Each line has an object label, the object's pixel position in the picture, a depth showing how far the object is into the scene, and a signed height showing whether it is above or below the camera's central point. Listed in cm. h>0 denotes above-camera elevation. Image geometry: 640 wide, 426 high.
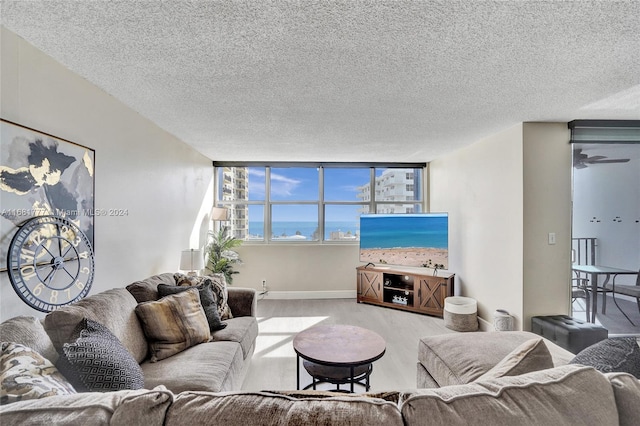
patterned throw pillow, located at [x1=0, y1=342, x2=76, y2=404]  93 -56
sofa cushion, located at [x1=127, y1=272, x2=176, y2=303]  219 -57
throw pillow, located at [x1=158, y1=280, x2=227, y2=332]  232 -73
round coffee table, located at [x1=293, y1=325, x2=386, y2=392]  192 -94
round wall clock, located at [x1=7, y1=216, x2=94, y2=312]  166 -30
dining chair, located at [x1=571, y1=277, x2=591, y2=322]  328 -83
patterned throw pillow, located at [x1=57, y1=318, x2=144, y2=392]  125 -66
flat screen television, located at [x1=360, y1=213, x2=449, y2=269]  449 -36
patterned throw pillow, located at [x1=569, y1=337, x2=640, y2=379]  113 -57
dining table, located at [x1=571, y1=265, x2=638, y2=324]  331 -66
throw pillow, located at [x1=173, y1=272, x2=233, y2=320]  267 -67
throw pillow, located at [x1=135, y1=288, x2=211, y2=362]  198 -77
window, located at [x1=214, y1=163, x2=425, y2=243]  546 +34
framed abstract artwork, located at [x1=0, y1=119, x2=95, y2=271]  159 +23
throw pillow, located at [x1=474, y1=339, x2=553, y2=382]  115 -59
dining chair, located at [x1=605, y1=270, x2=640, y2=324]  335 -84
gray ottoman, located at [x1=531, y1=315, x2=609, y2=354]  269 -109
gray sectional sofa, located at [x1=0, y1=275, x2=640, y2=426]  69 -47
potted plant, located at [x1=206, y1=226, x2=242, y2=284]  462 -61
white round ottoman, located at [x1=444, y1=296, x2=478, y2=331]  373 -127
